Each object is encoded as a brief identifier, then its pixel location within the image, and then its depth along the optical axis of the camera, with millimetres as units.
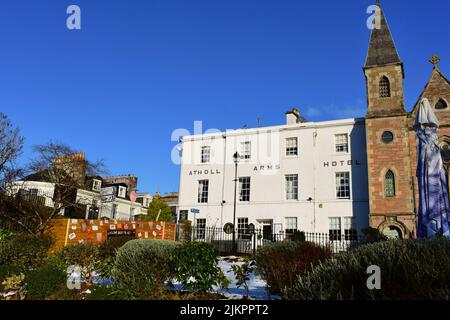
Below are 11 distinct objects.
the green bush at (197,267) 8680
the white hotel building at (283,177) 27109
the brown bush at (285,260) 9227
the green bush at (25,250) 12594
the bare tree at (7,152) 25656
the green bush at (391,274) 5273
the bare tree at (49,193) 19672
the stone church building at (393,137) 24438
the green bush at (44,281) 8664
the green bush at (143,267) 8096
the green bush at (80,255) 12133
